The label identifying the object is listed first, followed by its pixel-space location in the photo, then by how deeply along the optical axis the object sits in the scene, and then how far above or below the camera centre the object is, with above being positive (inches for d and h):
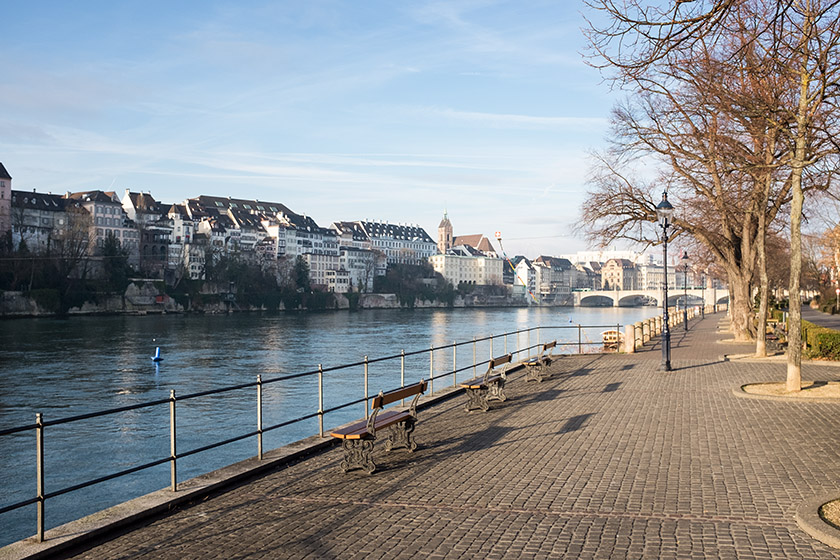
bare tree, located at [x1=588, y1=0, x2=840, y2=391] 303.6 +110.6
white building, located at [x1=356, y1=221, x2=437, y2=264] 7667.8 +312.7
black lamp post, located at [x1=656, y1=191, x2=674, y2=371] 868.8 +64.9
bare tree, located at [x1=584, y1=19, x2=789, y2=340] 657.0 +135.3
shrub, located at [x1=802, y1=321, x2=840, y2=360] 922.7 -63.8
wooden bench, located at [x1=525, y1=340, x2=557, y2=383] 768.9 -76.1
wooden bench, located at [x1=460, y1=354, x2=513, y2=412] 572.7 -74.1
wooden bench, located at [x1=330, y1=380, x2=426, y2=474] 377.1 -70.3
